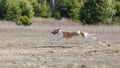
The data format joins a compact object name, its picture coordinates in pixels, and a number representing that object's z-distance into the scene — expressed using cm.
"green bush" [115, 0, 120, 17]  5376
